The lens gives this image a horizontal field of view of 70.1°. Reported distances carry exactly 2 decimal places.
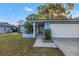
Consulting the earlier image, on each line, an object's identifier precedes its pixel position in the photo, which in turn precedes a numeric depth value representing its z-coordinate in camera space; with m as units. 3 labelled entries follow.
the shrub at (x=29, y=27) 5.07
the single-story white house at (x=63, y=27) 4.49
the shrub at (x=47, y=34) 4.02
